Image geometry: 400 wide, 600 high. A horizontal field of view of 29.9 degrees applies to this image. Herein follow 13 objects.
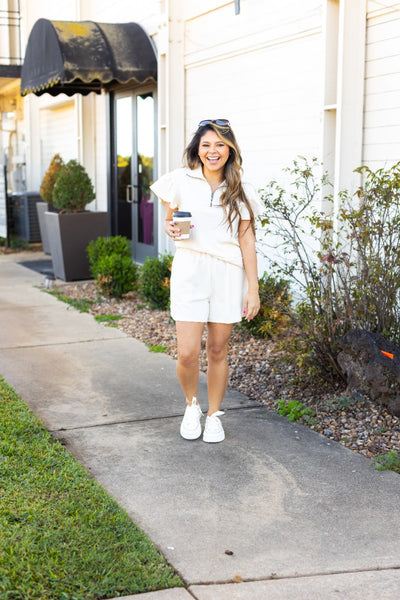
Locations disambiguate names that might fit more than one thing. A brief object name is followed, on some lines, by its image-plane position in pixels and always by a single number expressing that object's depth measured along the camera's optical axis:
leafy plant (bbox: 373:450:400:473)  4.10
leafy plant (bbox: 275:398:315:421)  4.89
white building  6.10
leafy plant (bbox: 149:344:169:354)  6.77
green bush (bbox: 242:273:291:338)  5.68
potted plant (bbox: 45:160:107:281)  10.16
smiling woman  4.22
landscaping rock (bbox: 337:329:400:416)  4.69
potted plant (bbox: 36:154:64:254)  12.38
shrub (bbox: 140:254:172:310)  8.29
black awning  10.03
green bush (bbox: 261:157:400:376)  4.88
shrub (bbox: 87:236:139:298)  8.91
